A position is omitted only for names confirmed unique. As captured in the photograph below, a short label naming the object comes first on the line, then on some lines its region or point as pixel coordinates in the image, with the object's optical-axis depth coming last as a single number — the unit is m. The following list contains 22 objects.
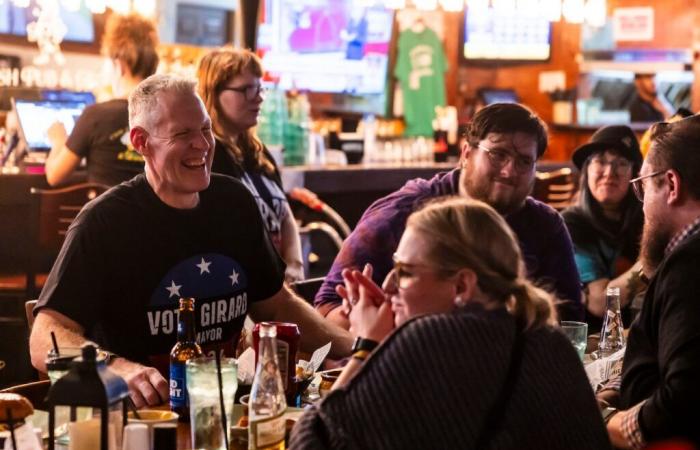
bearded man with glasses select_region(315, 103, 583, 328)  3.60
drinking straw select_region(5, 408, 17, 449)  1.99
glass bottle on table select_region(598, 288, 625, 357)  3.27
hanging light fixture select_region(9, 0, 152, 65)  8.25
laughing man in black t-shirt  2.98
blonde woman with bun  1.87
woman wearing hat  4.73
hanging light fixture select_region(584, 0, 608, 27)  10.82
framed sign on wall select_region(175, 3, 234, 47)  10.42
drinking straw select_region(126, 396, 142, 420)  2.21
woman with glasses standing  4.68
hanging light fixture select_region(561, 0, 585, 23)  10.50
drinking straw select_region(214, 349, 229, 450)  2.10
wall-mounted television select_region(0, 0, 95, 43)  9.12
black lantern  1.76
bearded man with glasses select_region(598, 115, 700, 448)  2.39
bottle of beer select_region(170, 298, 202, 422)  2.43
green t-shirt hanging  10.83
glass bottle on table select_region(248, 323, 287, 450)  2.17
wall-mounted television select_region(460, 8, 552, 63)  11.59
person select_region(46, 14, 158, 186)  5.44
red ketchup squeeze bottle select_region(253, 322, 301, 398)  2.51
